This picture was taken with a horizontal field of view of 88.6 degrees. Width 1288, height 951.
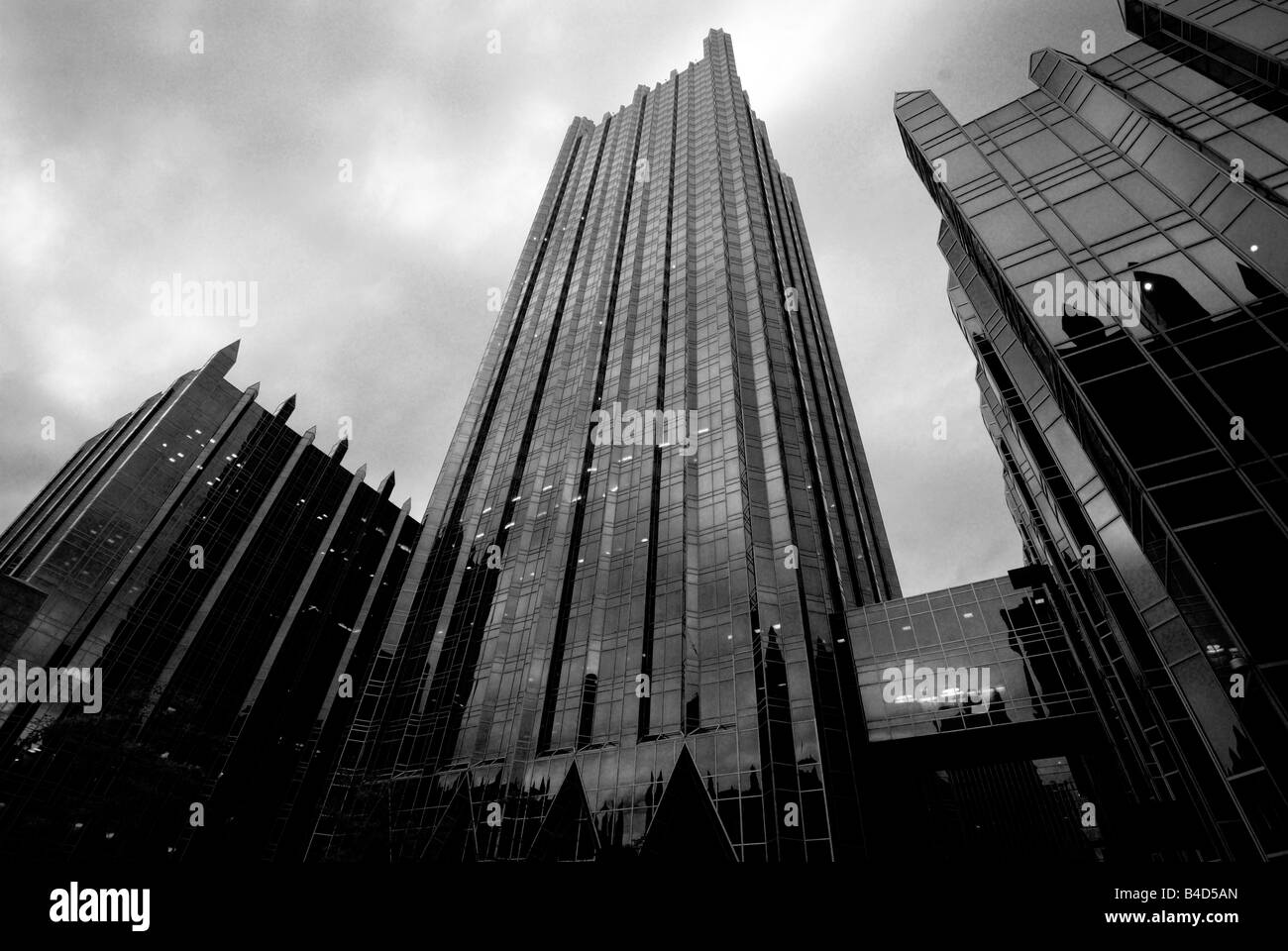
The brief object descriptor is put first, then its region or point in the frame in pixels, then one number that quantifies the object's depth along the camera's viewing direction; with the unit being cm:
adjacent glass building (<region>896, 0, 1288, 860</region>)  1367
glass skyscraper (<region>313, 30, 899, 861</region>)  3494
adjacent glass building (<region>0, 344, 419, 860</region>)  4156
